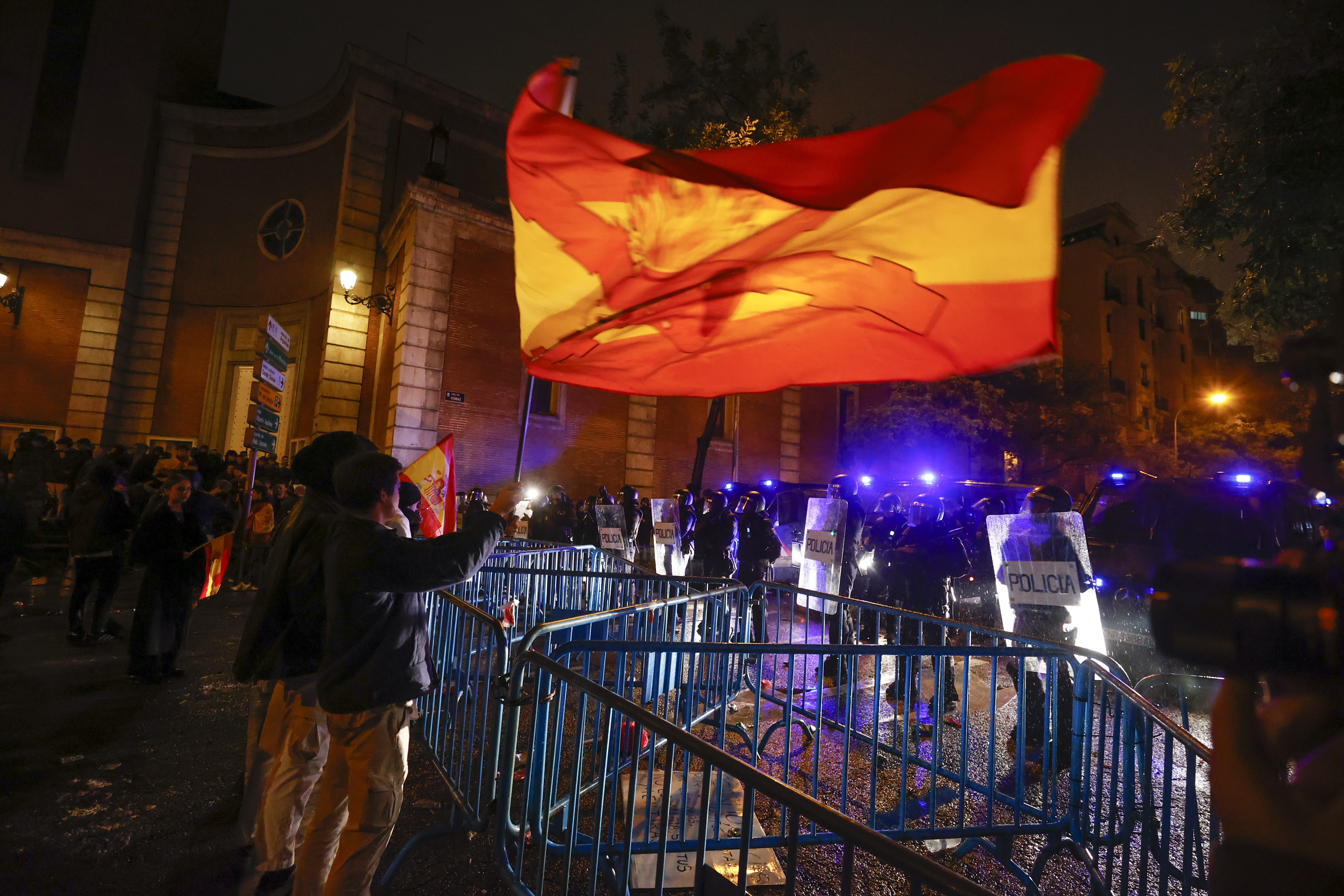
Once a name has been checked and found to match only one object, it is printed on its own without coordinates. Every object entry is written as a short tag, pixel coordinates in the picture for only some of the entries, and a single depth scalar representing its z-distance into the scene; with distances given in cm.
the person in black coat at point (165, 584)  575
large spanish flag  271
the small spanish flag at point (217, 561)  566
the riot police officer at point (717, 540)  970
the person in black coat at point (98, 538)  669
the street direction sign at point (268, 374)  659
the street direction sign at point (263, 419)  675
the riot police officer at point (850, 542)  789
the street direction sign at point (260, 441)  671
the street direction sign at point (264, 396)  677
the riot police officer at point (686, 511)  1224
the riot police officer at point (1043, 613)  524
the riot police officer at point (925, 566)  650
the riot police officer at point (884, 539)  722
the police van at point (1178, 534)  734
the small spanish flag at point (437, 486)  547
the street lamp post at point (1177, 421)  2927
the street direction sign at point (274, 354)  659
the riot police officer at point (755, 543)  879
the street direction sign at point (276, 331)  658
